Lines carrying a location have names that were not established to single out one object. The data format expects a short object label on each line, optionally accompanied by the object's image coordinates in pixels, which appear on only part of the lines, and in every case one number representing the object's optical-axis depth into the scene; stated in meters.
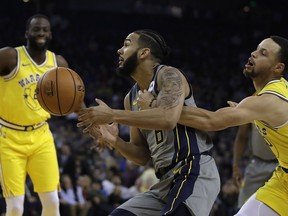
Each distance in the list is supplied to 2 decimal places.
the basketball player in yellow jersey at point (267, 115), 4.49
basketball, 4.44
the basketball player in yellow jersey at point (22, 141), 6.10
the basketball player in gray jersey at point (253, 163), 7.20
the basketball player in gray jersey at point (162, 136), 4.22
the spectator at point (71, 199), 9.55
